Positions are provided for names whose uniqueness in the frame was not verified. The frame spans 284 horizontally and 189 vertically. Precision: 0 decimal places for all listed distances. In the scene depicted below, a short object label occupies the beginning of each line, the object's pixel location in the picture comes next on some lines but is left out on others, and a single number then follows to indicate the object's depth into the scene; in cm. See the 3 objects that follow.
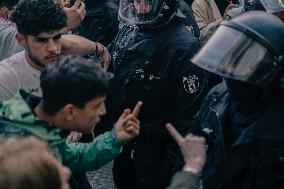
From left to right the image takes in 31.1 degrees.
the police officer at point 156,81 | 346
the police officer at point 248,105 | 251
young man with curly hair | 310
